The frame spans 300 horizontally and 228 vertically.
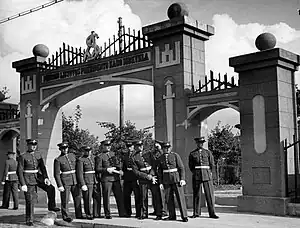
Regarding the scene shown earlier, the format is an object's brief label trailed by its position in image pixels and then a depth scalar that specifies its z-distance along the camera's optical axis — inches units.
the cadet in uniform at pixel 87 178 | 422.6
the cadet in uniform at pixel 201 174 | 413.7
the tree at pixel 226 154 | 1147.3
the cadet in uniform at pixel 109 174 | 431.8
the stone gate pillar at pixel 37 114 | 649.6
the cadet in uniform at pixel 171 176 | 406.3
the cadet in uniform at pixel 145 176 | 417.4
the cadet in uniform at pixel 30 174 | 415.2
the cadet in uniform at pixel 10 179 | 555.5
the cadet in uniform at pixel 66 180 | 413.7
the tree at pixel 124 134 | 837.0
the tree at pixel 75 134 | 916.5
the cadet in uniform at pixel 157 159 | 420.0
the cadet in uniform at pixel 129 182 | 431.2
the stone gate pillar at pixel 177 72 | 493.4
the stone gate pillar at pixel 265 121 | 426.6
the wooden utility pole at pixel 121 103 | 976.1
